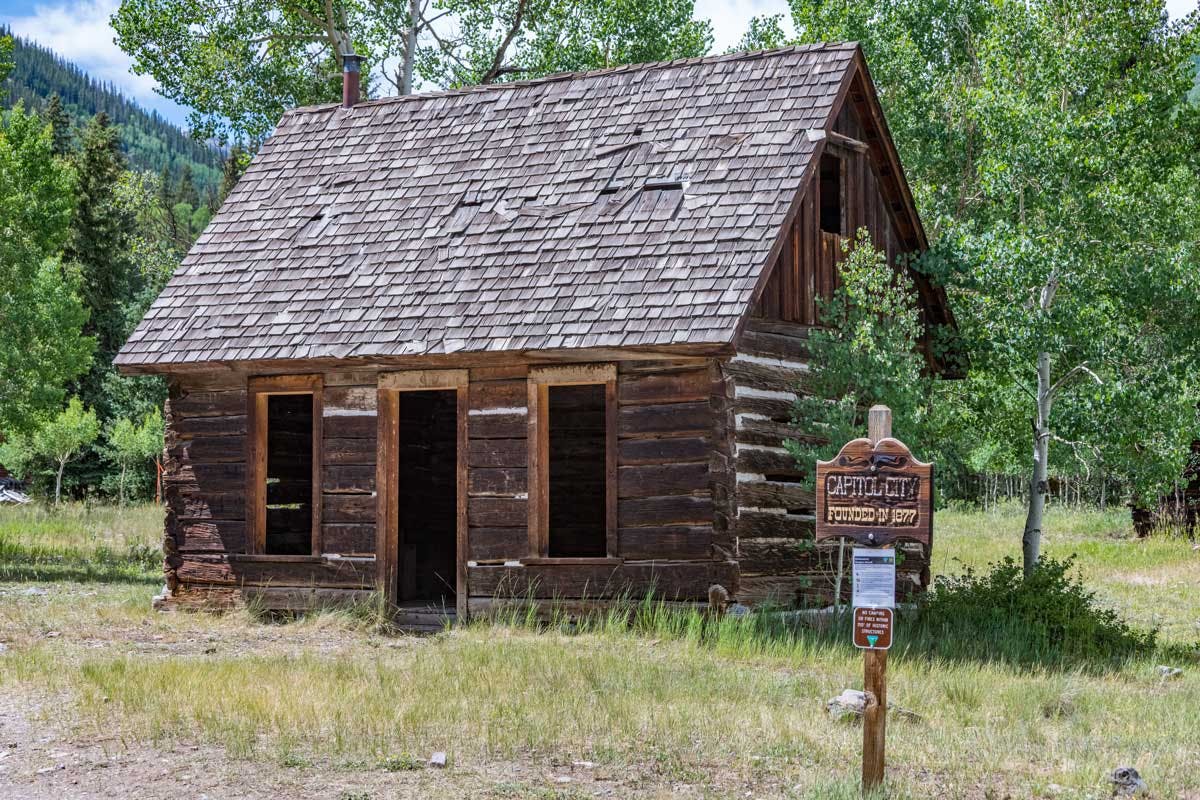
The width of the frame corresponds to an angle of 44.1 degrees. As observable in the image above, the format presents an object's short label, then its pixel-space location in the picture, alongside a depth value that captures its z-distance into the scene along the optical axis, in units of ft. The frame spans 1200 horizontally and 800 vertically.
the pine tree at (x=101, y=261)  147.74
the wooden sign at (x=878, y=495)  24.14
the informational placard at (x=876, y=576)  24.31
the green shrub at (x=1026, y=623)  41.14
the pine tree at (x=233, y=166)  100.32
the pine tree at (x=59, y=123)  177.00
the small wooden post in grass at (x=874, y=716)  24.08
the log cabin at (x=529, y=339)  45.32
